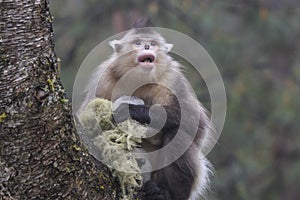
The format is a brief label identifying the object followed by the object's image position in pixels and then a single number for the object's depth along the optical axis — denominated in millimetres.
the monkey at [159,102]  7211
